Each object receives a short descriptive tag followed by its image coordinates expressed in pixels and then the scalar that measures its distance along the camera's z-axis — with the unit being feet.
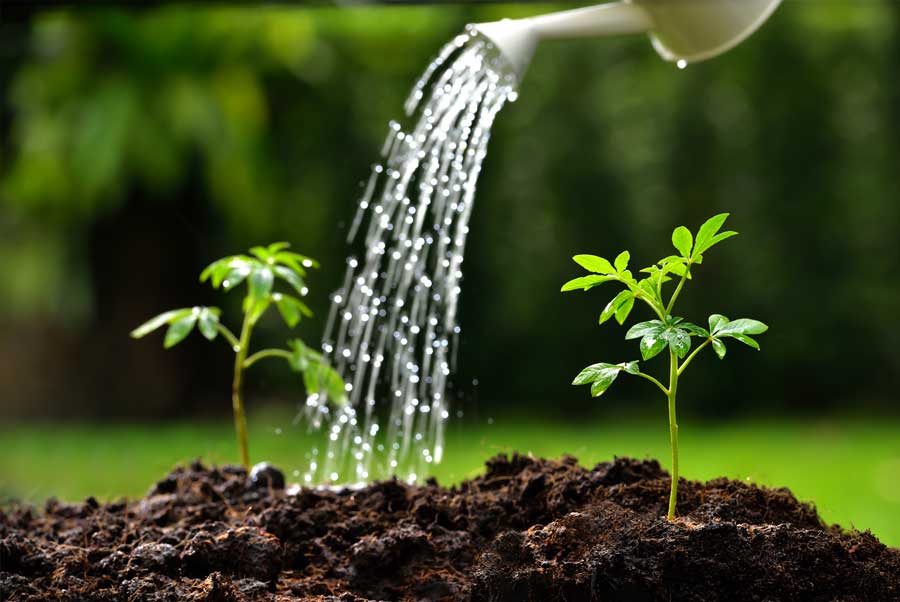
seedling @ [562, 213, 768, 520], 4.92
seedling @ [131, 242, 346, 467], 5.47
